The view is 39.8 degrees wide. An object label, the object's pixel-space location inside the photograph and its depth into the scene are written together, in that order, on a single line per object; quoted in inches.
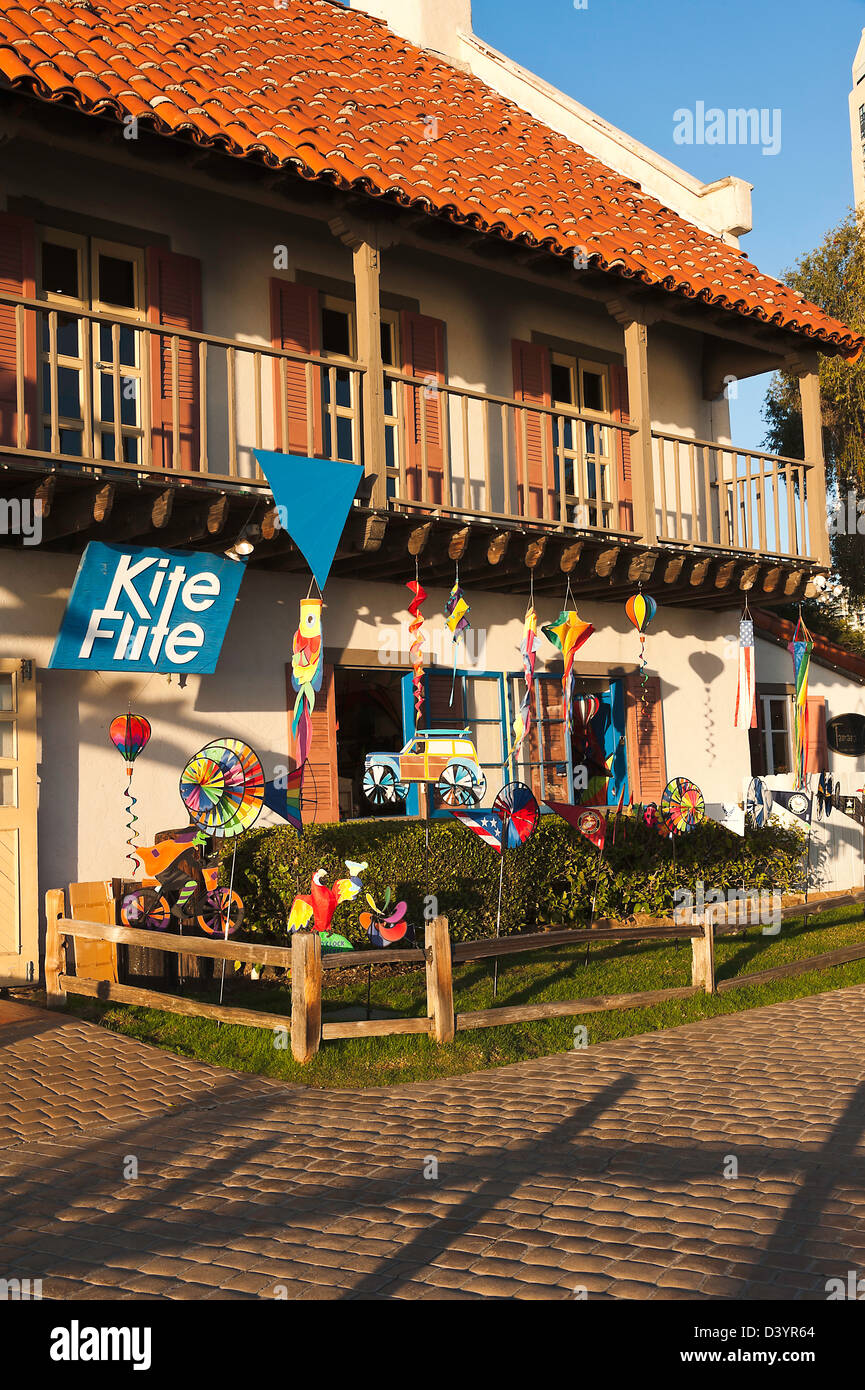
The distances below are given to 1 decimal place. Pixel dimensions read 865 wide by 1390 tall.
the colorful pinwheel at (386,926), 321.7
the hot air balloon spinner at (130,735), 370.6
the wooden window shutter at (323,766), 430.3
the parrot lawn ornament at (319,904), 311.3
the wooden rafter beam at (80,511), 339.6
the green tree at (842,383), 901.2
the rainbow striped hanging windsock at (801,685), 526.9
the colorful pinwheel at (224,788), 343.6
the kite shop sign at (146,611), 361.1
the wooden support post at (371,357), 393.7
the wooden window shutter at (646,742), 534.6
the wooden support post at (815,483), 529.0
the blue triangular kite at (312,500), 364.2
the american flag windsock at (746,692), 525.0
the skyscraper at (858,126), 2103.8
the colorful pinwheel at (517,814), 363.6
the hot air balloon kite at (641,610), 482.0
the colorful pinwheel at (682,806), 492.1
